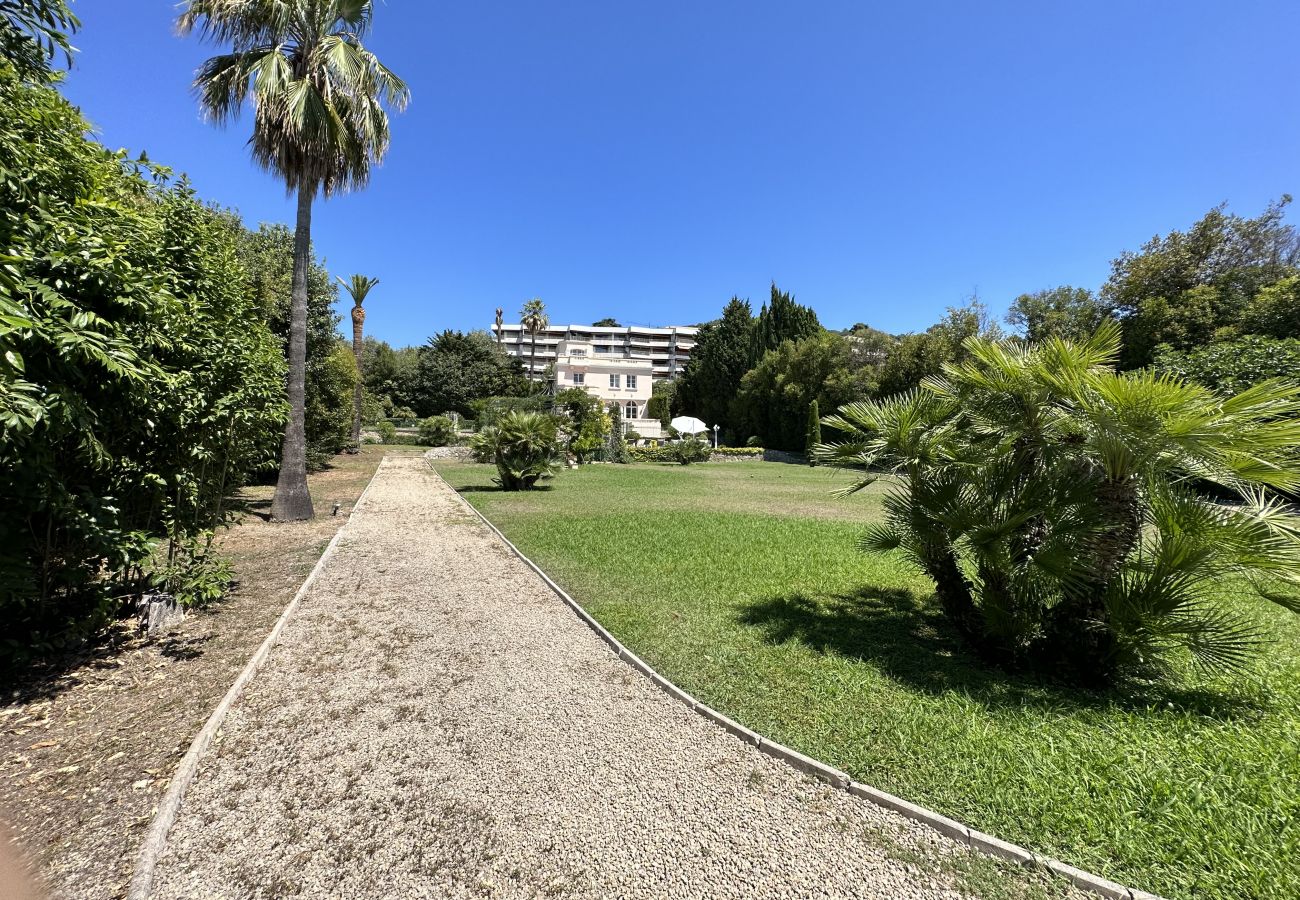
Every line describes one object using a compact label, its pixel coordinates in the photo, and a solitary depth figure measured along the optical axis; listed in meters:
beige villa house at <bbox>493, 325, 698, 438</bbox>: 50.56
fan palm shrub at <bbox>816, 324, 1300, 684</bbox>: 3.11
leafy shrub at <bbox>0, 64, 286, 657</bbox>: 2.79
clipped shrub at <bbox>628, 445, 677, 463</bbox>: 33.06
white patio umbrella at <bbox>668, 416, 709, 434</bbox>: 36.34
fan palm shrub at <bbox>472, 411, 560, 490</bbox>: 16.11
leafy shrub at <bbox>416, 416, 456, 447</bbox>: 36.38
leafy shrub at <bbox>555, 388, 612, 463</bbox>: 28.55
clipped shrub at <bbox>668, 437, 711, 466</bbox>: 32.56
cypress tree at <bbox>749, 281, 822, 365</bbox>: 45.44
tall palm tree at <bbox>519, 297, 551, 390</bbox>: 55.97
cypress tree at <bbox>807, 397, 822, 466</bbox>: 34.52
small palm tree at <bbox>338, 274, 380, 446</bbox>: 34.00
